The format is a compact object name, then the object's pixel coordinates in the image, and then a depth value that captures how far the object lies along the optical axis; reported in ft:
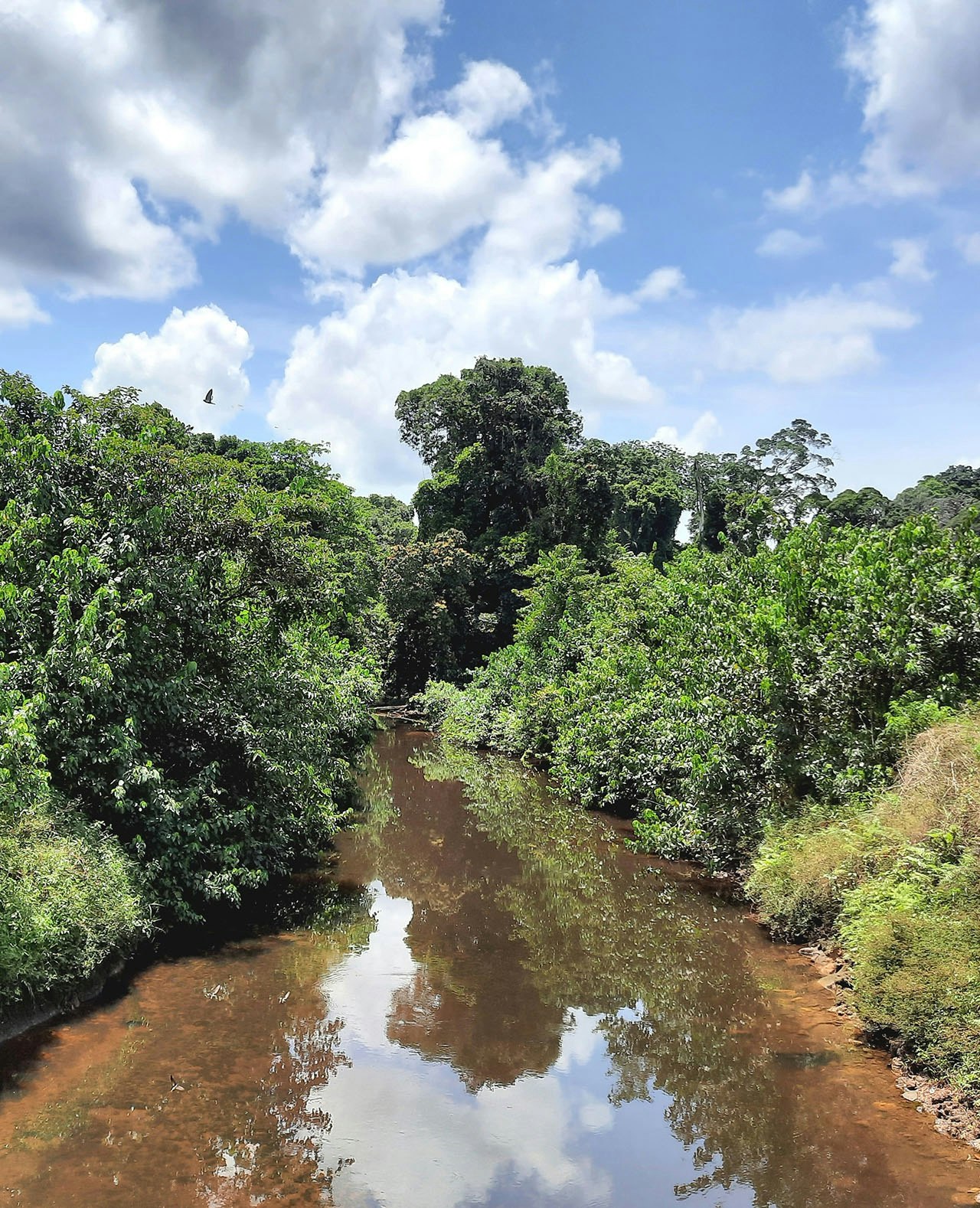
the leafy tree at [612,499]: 127.24
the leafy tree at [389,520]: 147.29
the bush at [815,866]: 31.89
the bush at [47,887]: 24.91
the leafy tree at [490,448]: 139.33
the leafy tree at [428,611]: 125.08
